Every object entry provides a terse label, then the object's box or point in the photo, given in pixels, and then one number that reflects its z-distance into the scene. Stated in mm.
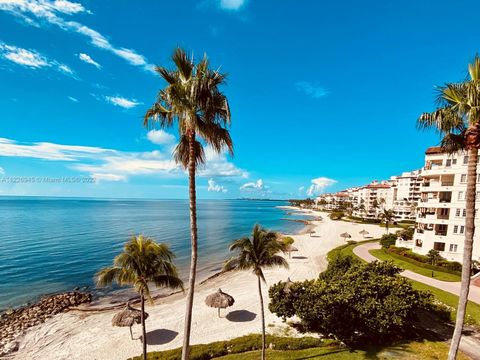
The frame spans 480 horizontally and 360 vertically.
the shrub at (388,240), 46750
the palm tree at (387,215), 70738
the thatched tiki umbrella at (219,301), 24125
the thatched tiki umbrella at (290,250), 48806
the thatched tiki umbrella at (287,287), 19623
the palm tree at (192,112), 9242
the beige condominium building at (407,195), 113188
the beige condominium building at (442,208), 34000
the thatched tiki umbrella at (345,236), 66425
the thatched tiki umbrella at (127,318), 20234
